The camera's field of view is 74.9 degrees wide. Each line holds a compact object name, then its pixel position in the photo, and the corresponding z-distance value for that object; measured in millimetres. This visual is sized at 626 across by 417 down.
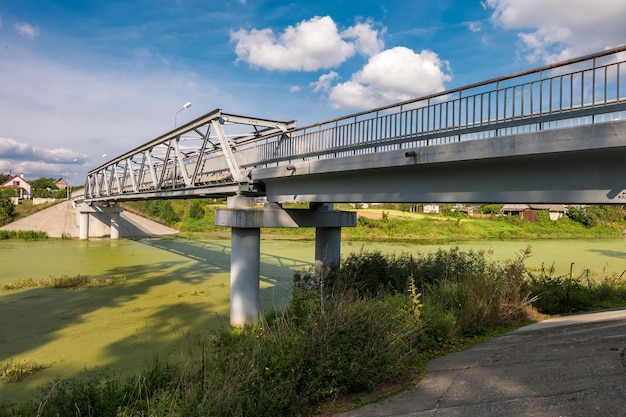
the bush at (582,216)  51694
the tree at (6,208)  42094
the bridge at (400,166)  5840
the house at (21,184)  103356
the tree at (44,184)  109300
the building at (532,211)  54134
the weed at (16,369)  7711
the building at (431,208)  70400
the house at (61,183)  150550
